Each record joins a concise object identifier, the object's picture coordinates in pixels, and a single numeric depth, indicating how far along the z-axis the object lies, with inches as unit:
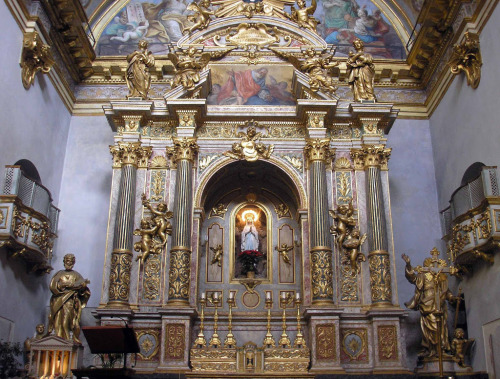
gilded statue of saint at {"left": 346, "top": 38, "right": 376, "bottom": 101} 620.1
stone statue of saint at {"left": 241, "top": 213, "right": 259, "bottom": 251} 623.2
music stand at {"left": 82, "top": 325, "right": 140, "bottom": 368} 381.1
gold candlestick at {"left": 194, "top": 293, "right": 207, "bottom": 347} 529.3
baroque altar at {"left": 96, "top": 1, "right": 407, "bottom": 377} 532.1
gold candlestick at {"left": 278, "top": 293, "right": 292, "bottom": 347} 531.5
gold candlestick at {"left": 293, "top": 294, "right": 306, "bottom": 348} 531.3
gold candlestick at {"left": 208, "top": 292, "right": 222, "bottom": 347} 531.5
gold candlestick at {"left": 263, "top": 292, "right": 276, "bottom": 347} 530.3
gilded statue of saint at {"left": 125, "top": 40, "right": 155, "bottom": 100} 618.6
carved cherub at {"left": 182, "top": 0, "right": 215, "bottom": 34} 657.0
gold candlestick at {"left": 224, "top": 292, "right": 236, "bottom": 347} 533.3
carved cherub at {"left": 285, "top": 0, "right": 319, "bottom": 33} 661.9
